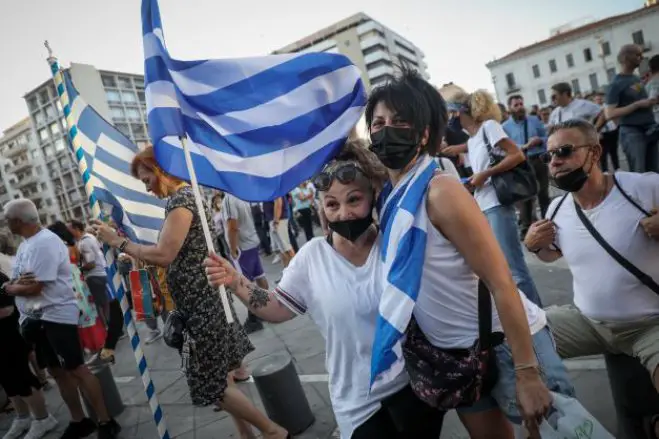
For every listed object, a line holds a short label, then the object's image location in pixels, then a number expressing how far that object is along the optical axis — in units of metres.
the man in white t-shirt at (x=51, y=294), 3.58
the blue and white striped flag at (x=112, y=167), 2.76
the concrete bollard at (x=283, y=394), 2.95
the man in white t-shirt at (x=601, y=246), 1.87
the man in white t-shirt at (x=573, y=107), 5.84
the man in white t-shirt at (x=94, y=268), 6.26
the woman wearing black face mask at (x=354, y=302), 1.64
